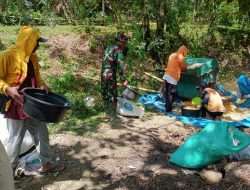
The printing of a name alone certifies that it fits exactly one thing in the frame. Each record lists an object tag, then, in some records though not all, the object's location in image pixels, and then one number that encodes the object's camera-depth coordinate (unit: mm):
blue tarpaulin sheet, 4377
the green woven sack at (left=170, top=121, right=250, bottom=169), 2914
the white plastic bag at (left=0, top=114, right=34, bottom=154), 3170
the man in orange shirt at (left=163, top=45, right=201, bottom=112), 4775
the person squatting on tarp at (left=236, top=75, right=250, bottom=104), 5190
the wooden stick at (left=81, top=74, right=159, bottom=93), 5848
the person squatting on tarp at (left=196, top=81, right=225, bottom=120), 4296
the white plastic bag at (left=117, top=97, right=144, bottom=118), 4524
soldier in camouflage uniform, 4565
